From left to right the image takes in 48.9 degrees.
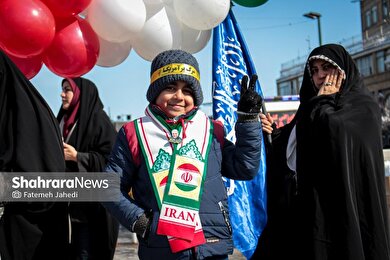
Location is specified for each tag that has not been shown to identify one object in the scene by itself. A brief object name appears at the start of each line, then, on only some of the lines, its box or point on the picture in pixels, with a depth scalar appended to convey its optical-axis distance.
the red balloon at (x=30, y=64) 3.29
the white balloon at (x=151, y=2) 3.45
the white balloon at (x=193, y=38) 3.63
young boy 1.97
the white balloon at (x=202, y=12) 3.22
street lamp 19.25
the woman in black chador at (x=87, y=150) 3.16
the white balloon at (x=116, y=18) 3.16
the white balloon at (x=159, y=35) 3.42
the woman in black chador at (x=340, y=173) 2.41
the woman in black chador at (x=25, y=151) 2.35
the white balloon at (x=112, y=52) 3.55
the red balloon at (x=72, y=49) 3.14
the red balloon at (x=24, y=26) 2.84
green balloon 3.55
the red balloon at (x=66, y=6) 3.01
